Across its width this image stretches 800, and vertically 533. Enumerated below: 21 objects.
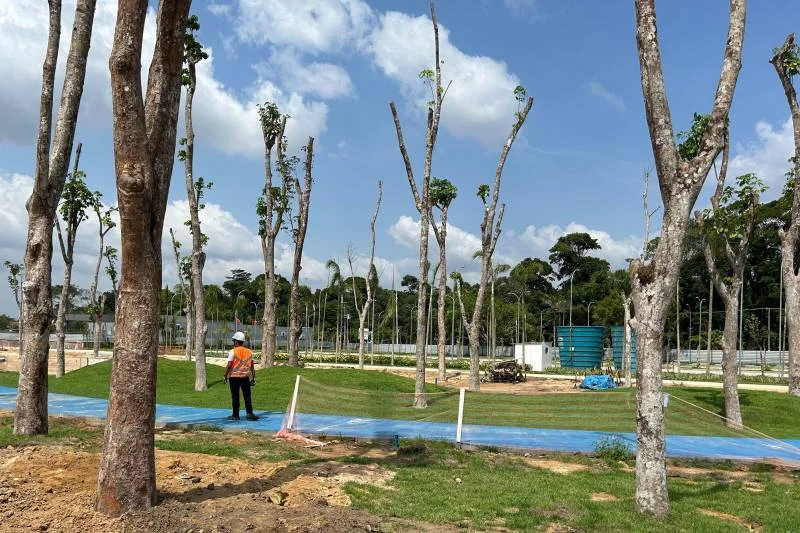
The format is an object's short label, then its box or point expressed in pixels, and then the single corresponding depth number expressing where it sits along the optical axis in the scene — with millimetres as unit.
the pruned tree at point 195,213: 19531
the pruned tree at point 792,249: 17844
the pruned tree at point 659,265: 6352
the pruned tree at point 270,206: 25203
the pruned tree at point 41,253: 9562
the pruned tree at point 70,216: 22234
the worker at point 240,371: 12773
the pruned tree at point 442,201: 25734
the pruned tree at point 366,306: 32531
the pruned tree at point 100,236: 25750
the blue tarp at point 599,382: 24859
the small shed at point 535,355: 38875
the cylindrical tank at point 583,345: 37750
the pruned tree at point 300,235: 25891
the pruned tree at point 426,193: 15633
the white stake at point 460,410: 10155
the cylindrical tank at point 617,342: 39794
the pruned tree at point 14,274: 41162
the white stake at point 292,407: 11488
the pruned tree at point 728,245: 14203
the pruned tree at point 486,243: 20344
